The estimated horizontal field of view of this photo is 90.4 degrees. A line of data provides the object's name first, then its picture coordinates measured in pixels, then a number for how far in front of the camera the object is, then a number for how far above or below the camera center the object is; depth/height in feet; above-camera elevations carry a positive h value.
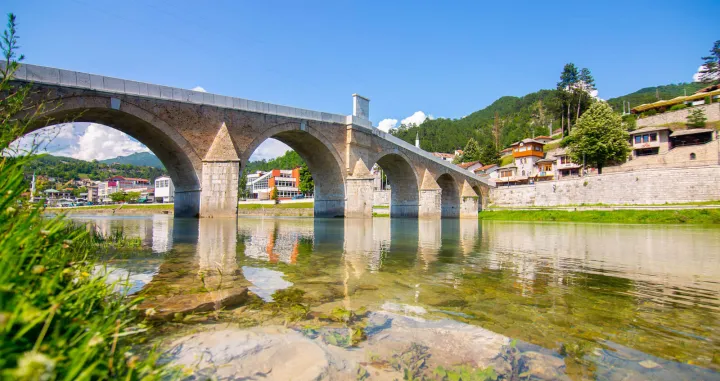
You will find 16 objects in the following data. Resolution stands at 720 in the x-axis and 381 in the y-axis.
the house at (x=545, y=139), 193.93 +33.43
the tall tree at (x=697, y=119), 130.62 +29.67
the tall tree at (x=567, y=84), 179.73 +59.81
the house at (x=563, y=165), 146.92 +14.22
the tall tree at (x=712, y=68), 169.14 +63.07
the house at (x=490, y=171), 185.78 +15.02
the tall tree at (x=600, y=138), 117.39 +20.32
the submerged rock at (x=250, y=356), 5.84 -2.84
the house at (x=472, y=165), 201.46 +19.44
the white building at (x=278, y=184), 242.58 +11.13
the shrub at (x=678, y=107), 146.80 +38.29
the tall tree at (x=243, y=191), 221.66 +5.69
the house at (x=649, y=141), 127.85 +21.54
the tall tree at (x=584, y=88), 180.45 +57.26
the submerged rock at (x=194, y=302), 9.19 -2.89
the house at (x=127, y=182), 338.28 +18.29
